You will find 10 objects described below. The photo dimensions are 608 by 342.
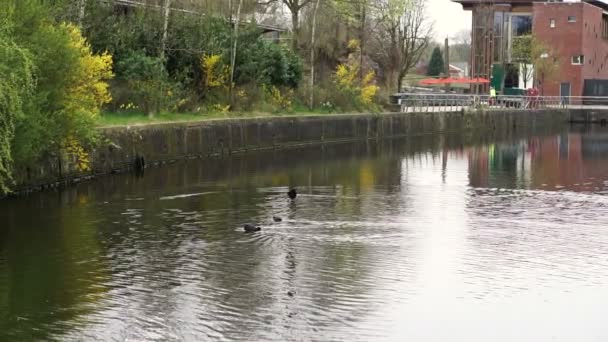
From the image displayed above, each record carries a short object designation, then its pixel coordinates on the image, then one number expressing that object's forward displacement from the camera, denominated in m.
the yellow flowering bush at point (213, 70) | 41.31
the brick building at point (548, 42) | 84.12
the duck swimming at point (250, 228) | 20.08
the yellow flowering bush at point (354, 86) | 50.69
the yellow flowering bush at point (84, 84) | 25.23
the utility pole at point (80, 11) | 31.56
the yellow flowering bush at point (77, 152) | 26.00
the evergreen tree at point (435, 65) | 130.25
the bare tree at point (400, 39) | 69.12
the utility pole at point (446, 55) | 74.41
